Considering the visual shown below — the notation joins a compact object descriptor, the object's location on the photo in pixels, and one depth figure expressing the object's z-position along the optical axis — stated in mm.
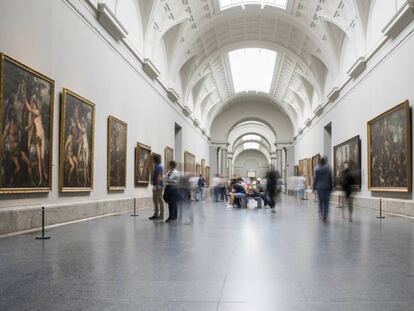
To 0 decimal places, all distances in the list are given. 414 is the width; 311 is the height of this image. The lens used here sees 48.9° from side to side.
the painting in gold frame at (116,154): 14247
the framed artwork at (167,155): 23439
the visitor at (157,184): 11859
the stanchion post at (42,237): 7566
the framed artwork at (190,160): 29844
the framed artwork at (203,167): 38447
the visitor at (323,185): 11820
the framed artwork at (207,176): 42125
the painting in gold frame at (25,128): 8023
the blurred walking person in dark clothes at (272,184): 17297
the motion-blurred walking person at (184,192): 11891
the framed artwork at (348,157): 18938
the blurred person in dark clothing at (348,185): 12156
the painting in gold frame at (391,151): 12836
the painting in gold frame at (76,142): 10602
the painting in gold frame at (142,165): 17641
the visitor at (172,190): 11789
